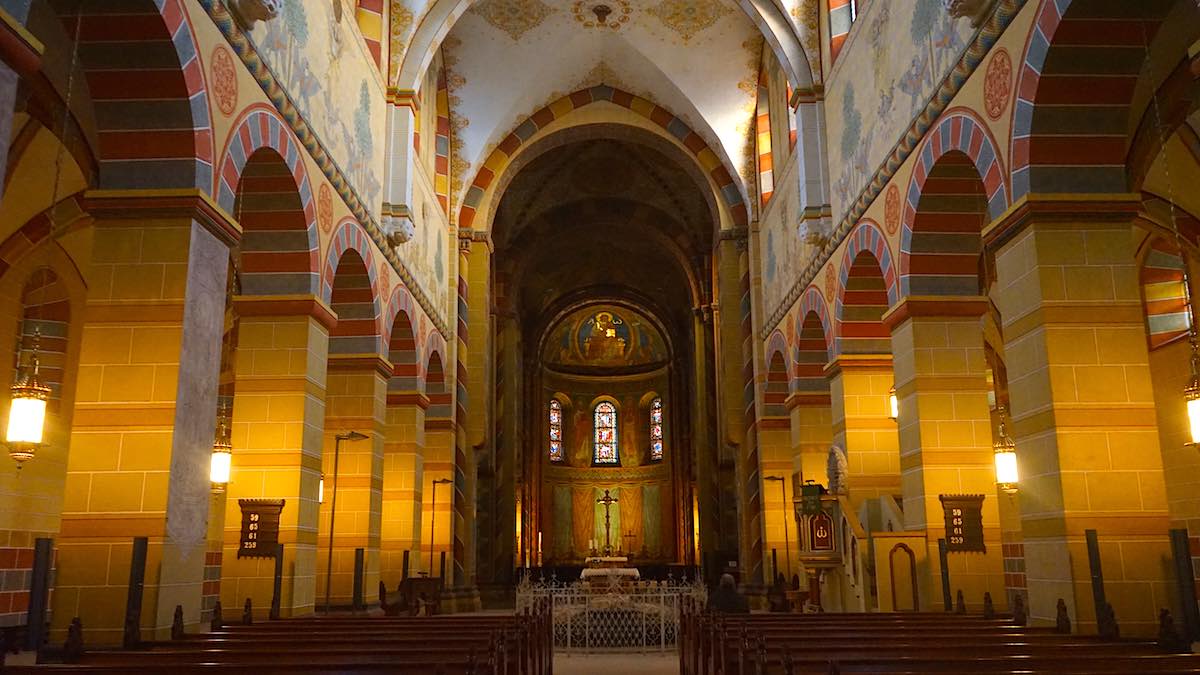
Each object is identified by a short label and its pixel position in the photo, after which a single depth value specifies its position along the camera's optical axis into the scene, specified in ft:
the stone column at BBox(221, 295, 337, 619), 30.86
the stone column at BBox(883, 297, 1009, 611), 32.78
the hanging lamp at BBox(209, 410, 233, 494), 31.22
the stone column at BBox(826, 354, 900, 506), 40.91
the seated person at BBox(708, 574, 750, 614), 38.91
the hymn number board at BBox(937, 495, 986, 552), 32.40
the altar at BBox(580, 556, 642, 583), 62.80
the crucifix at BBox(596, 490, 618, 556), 109.60
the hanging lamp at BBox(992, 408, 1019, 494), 32.48
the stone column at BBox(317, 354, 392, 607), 39.56
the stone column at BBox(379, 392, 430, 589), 47.80
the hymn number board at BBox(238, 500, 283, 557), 30.58
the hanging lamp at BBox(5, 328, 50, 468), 21.86
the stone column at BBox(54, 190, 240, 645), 21.74
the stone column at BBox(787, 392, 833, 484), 49.32
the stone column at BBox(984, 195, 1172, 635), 22.47
